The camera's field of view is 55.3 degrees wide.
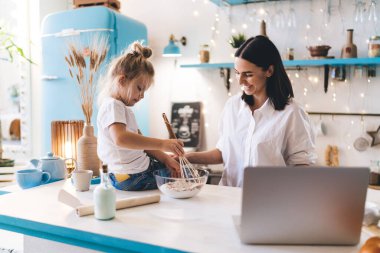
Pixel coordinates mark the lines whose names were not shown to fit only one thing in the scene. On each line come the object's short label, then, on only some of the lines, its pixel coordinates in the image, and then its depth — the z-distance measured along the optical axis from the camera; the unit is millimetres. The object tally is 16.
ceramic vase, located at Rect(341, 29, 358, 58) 2721
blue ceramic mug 1608
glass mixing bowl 1398
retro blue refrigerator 3018
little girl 1492
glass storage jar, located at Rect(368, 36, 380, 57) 2631
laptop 915
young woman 1673
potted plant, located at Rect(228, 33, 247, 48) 3080
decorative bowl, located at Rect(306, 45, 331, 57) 2762
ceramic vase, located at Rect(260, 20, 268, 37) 2996
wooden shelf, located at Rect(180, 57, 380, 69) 2621
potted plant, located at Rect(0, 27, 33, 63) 3245
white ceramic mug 1511
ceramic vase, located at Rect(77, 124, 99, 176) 1807
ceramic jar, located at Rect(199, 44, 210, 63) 3271
